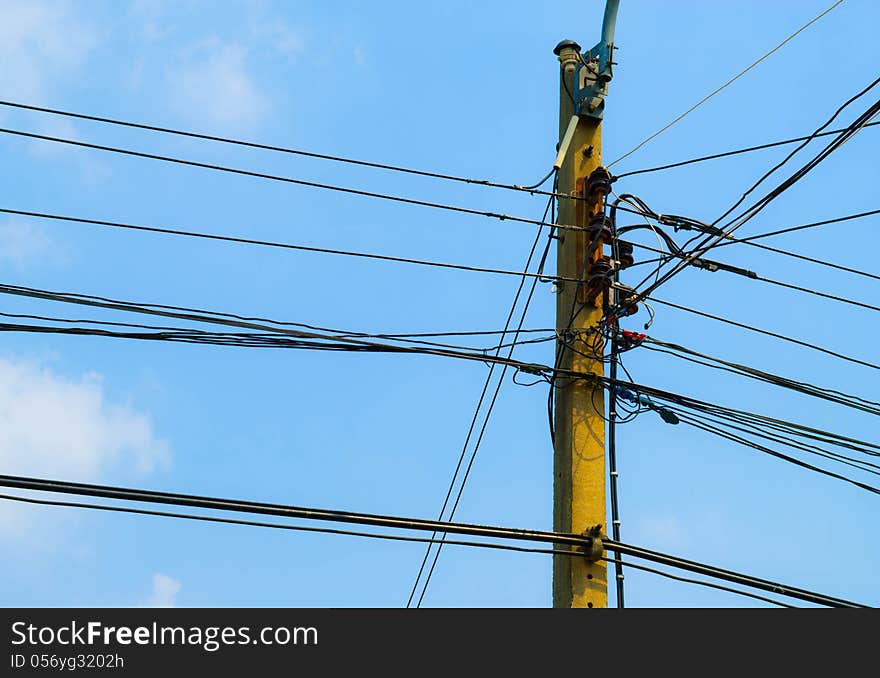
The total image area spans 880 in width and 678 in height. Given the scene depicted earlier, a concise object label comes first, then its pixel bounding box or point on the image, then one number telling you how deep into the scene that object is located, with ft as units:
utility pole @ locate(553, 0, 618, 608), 54.49
